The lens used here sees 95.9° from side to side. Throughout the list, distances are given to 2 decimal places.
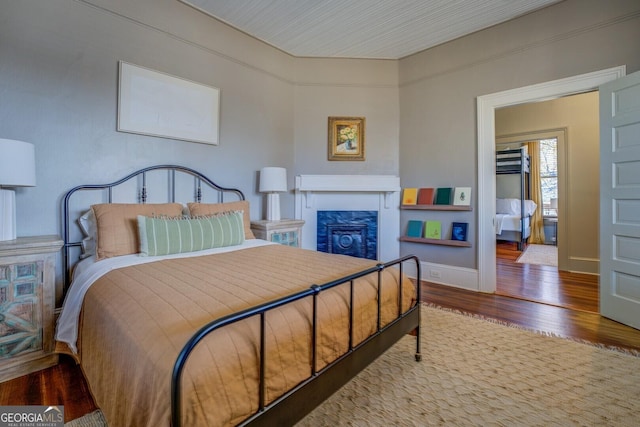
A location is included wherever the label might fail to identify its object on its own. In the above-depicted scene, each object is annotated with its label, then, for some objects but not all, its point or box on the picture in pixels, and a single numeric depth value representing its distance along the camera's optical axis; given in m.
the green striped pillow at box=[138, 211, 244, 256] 2.07
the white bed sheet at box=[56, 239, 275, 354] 1.65
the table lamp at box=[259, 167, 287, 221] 3.41
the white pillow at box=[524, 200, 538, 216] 6.68
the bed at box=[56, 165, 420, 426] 0.88
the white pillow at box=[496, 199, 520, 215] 6.74
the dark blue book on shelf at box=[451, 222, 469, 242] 3.56
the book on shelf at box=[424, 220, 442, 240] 3.78
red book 3.83
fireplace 4.08
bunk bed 6.26
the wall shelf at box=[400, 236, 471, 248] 3.54
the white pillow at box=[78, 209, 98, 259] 2.21
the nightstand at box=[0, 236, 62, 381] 1.73
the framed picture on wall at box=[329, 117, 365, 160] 4.07
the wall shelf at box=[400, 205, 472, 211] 3.53
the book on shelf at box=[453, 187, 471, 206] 3.52
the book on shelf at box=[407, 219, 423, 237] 3.94
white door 2.42
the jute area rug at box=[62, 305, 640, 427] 1.44
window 6.71
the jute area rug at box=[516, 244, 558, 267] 5.02
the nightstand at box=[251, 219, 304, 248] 3.27
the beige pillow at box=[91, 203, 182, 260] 2.03
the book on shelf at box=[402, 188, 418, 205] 3.96
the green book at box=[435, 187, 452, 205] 3.68
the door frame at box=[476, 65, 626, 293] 3.41
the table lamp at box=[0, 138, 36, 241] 1.77
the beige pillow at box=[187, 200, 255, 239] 2.62
